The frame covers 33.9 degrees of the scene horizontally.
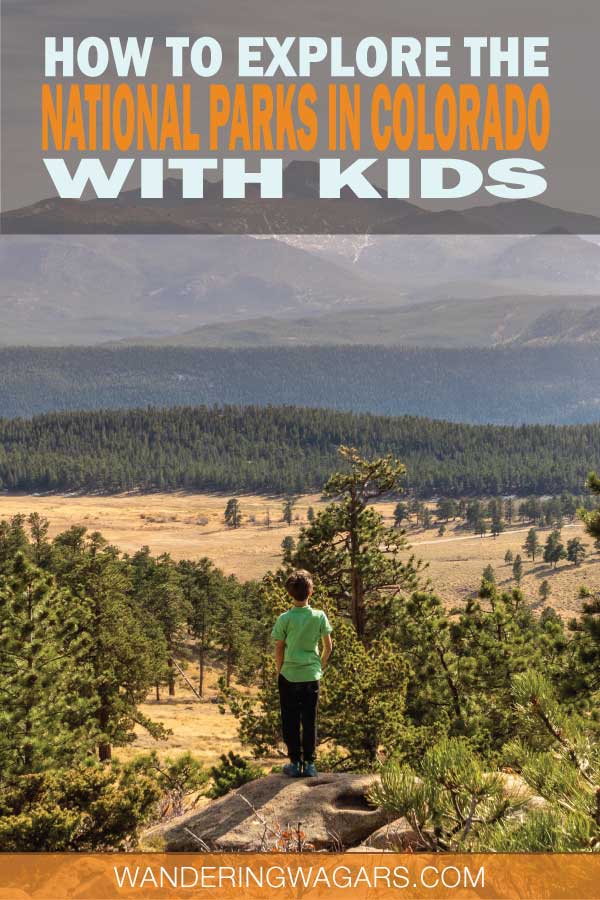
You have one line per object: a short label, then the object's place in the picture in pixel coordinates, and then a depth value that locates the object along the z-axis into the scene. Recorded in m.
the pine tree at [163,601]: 68.00
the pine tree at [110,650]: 38.00
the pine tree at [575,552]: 174.25
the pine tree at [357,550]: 31.44
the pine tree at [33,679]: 29.30
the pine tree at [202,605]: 75.90
